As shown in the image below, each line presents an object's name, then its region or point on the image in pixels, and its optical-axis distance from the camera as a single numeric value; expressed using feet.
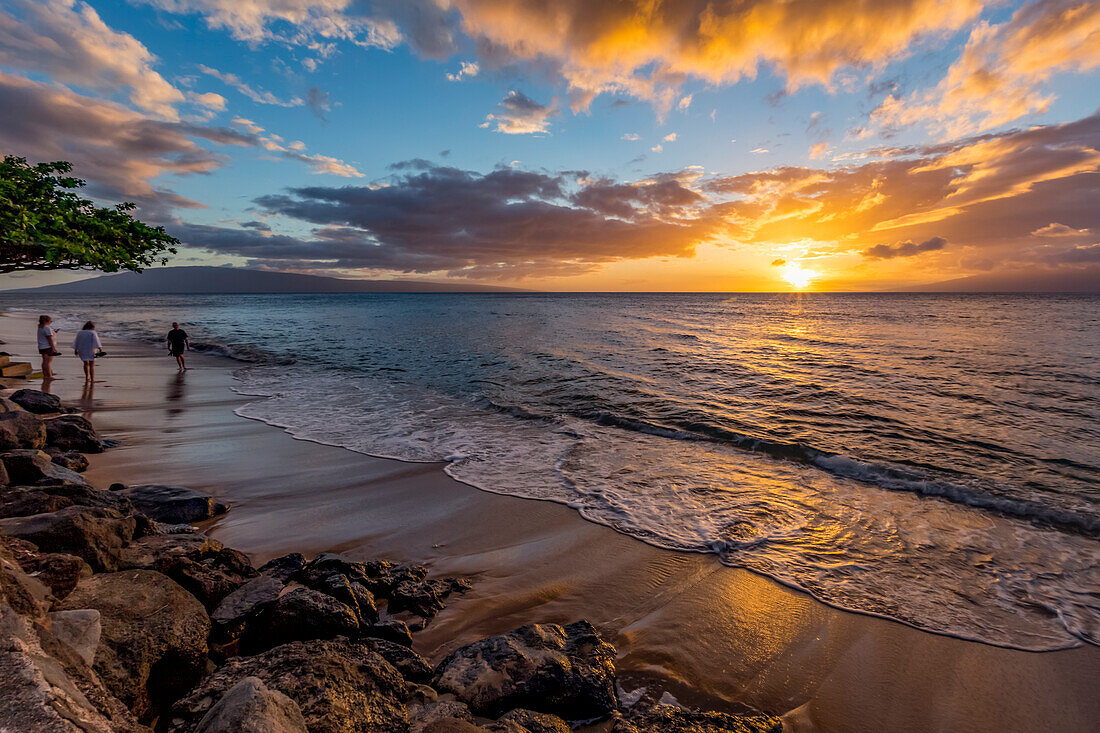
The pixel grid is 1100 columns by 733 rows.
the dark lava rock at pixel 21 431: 22.18
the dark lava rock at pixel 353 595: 13.01
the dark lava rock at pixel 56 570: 9.91
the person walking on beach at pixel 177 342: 63.16
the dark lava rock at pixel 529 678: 10.48
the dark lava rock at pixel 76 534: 11.67
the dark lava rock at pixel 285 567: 14.83
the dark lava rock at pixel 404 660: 11.02
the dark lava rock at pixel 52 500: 14.14
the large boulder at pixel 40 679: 5.22
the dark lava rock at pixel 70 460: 24.17
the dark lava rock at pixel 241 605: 11.61
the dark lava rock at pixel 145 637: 9.05
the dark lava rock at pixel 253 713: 6.88
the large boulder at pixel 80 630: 8.34
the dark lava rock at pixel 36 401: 35.09
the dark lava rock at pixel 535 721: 9.73
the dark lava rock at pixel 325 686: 8.68
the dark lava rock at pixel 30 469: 17.72
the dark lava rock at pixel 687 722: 10.20
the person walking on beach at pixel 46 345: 50.21
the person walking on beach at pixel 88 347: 48.49
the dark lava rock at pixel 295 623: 11.51
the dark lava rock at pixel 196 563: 12.85
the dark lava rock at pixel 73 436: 27.25
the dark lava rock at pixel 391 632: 12.54
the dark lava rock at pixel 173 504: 19.67
